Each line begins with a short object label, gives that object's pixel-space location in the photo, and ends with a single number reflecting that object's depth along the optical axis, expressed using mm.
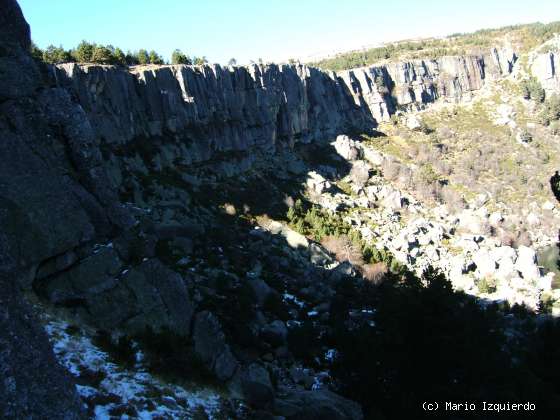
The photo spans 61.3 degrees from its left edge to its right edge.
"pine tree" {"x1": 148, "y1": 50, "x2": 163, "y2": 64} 54844
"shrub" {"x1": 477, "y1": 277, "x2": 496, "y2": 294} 42156
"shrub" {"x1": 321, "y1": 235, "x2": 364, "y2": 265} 41750
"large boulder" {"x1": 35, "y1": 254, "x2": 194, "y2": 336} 13109
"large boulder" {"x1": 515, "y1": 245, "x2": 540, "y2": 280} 44688
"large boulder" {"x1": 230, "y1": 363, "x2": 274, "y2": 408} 12891
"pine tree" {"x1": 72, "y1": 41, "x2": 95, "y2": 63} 44344
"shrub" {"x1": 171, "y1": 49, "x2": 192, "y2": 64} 57562
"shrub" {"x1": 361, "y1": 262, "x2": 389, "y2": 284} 37056
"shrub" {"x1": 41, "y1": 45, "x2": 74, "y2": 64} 43094
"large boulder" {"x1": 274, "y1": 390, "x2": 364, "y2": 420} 12711
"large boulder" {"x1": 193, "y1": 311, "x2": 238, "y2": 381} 14391
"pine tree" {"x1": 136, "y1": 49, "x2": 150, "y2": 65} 52500
